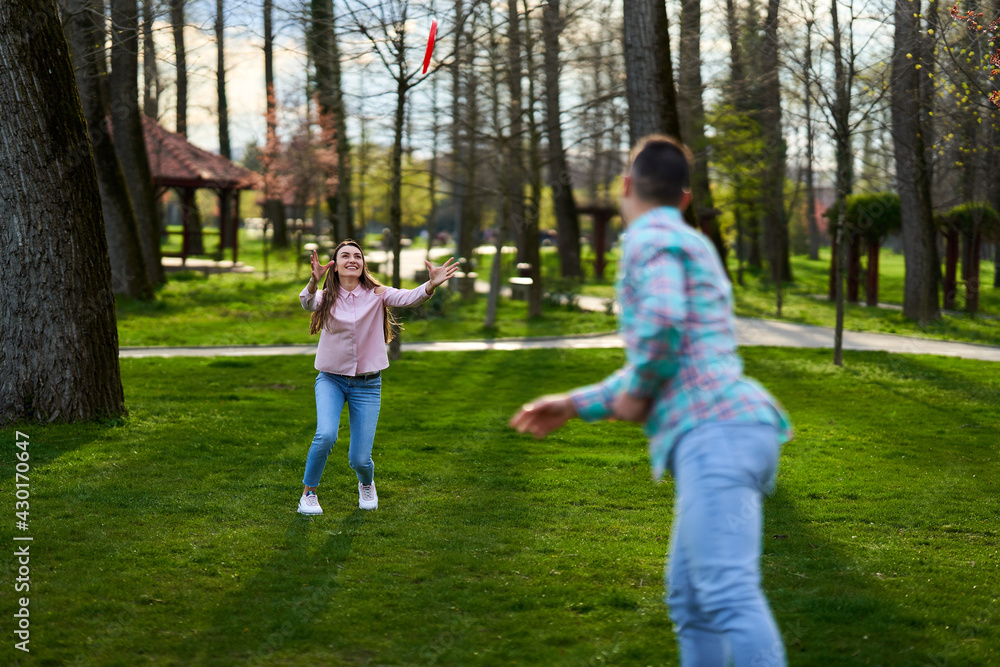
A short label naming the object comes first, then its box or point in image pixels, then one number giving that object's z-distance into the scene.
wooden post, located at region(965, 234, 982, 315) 22.58
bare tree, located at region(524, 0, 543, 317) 17.50
